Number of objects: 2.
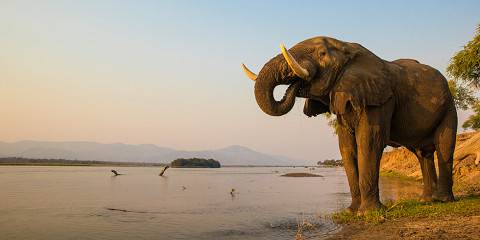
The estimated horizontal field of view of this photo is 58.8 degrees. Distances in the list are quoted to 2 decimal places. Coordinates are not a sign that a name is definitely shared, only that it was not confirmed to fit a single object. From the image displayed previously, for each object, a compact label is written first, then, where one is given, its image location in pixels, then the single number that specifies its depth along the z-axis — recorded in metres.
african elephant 10.09
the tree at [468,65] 24.34
